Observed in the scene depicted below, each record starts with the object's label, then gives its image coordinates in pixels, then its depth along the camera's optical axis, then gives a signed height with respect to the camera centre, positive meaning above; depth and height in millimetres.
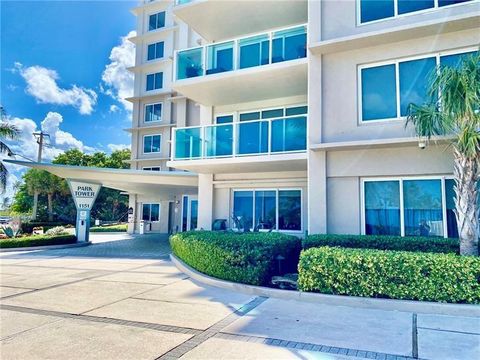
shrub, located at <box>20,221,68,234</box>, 26741 -825
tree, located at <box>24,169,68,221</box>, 33250 +2981
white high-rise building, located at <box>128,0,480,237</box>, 9852 +3344
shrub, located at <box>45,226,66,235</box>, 19888 -910
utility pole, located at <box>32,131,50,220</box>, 34719 +7149
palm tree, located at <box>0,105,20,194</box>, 21750 +4853
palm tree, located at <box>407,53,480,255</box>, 7402 +2121
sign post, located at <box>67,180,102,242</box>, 19219 +775
